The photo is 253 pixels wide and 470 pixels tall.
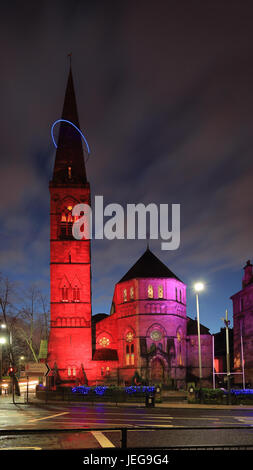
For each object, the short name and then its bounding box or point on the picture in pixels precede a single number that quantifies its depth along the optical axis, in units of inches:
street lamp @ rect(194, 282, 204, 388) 1405.0
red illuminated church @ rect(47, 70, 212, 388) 2428.6
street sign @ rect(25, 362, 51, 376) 1694.4
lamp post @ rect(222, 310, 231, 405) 1409.8
